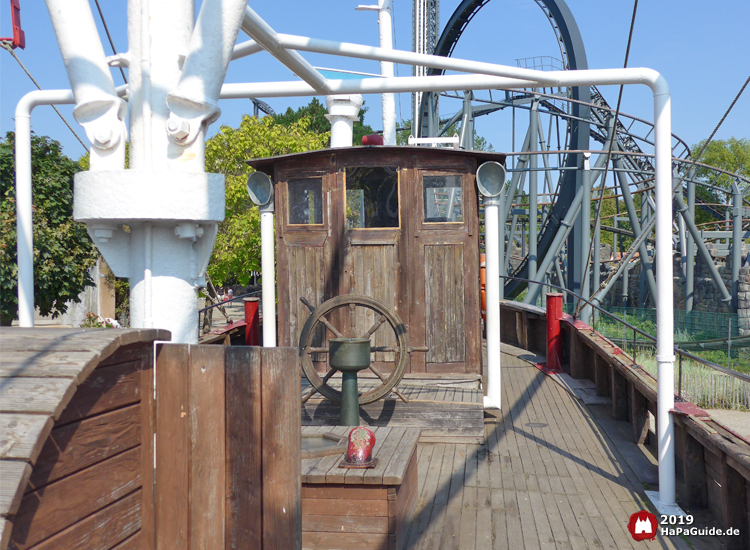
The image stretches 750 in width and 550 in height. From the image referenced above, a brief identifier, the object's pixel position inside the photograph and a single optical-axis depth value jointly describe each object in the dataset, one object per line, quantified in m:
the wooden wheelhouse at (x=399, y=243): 6.24
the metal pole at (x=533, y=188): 15.17
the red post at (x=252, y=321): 9.38
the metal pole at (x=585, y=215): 14.19
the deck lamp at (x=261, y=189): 6.38
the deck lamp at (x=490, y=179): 5.99
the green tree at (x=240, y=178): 14.87
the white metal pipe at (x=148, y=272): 2.20
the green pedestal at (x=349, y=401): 4.70
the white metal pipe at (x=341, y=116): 7.38
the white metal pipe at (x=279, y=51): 3.29
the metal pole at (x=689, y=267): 19.00
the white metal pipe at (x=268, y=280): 6.25
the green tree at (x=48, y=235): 9.07
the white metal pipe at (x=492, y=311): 5.88
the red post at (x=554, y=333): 8.84
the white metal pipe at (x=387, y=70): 9.11
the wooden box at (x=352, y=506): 3.35
